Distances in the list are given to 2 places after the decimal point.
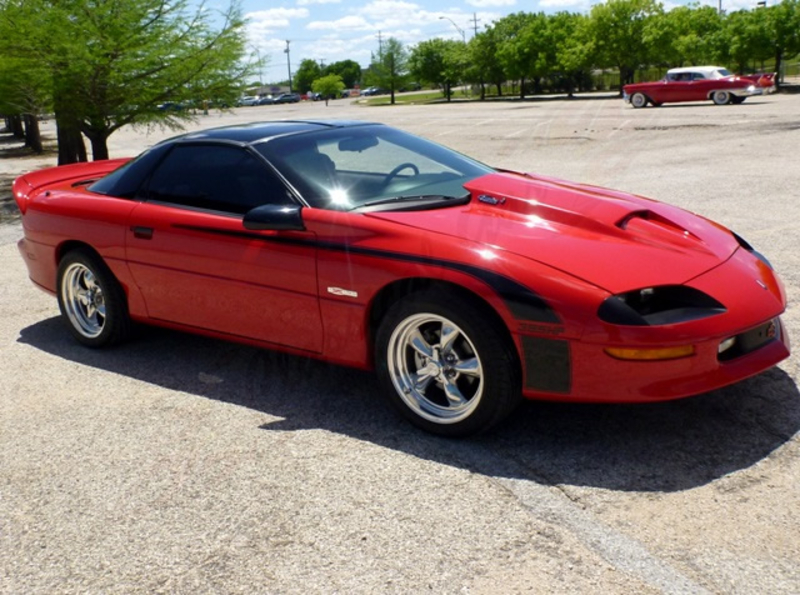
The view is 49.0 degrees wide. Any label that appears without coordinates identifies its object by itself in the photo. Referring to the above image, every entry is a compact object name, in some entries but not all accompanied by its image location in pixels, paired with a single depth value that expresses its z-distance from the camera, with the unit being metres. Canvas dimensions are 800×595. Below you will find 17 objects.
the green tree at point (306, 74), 167.50
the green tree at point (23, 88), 13.30
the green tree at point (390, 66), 93.69
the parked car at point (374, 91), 137.50
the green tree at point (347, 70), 179.75
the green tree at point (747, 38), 45.97
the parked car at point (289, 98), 113.50
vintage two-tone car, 32.66
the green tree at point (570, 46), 59.88
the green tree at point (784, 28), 44.31
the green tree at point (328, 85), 115.06
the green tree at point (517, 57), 68.19
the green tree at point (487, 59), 73.81
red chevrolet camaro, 3.52
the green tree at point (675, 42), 53.56
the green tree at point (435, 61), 80.19
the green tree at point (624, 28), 56.69
